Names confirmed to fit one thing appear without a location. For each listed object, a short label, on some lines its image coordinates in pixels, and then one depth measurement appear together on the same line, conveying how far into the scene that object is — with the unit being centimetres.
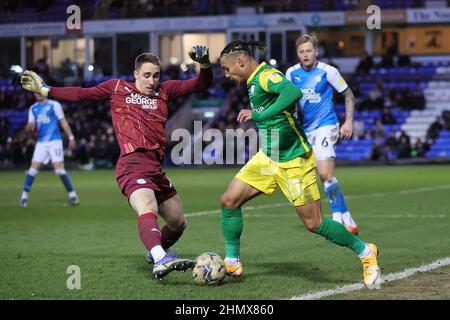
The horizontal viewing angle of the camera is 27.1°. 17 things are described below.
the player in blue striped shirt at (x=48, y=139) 1820
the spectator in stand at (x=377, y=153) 3512
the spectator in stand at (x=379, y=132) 3638
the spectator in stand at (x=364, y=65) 4191
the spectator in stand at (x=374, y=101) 3903
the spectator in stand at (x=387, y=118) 3856
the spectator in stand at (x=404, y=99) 3925
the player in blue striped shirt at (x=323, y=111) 1237
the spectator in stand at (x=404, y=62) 4250
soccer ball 845
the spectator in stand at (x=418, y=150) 3522
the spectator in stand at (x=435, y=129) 3609
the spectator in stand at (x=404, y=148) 3497
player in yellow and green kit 820
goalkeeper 888
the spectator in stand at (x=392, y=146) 3541
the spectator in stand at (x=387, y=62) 4269
